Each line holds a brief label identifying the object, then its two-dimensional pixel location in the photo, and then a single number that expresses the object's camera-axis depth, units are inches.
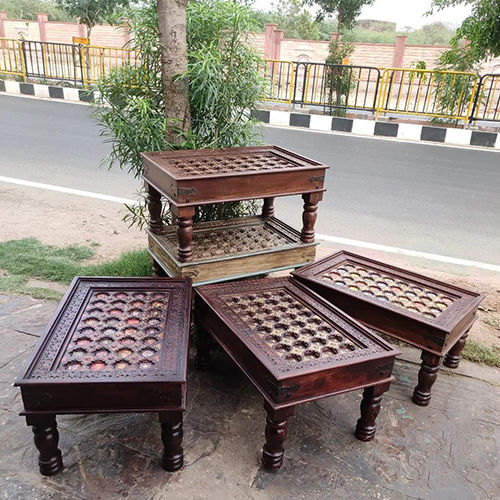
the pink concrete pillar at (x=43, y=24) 822.8
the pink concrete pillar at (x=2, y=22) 864.5
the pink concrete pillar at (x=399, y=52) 684.1
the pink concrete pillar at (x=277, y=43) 710.5
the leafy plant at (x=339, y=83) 401.4
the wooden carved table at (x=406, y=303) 93.6
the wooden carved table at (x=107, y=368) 71.2
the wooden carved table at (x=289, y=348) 75.2
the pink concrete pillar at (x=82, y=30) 801.7
